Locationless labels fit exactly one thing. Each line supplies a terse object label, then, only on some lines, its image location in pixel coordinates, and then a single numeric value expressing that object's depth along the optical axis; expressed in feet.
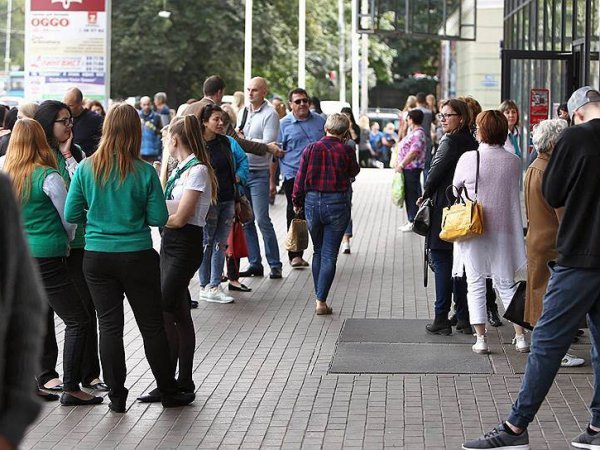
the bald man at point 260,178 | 44.45
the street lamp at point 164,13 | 170.35
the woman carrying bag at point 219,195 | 34.24
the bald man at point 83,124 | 39.29
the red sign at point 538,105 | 57.21
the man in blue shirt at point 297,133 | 45.85
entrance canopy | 96.99
